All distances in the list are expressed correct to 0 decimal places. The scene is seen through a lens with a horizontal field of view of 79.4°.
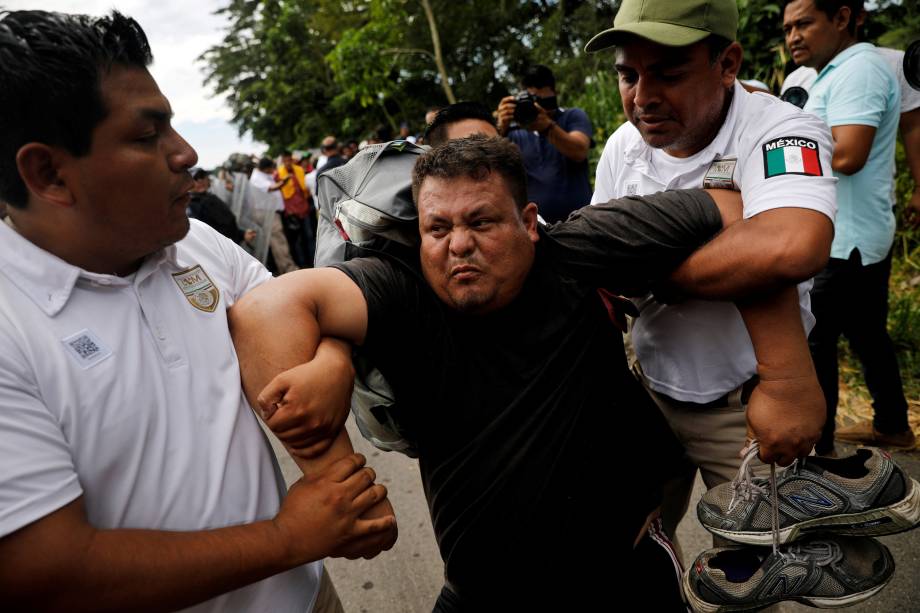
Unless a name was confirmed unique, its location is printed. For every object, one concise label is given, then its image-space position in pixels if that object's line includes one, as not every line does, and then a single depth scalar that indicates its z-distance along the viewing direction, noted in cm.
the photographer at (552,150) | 365
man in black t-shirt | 127
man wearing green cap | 119
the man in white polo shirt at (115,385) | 82
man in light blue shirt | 226
